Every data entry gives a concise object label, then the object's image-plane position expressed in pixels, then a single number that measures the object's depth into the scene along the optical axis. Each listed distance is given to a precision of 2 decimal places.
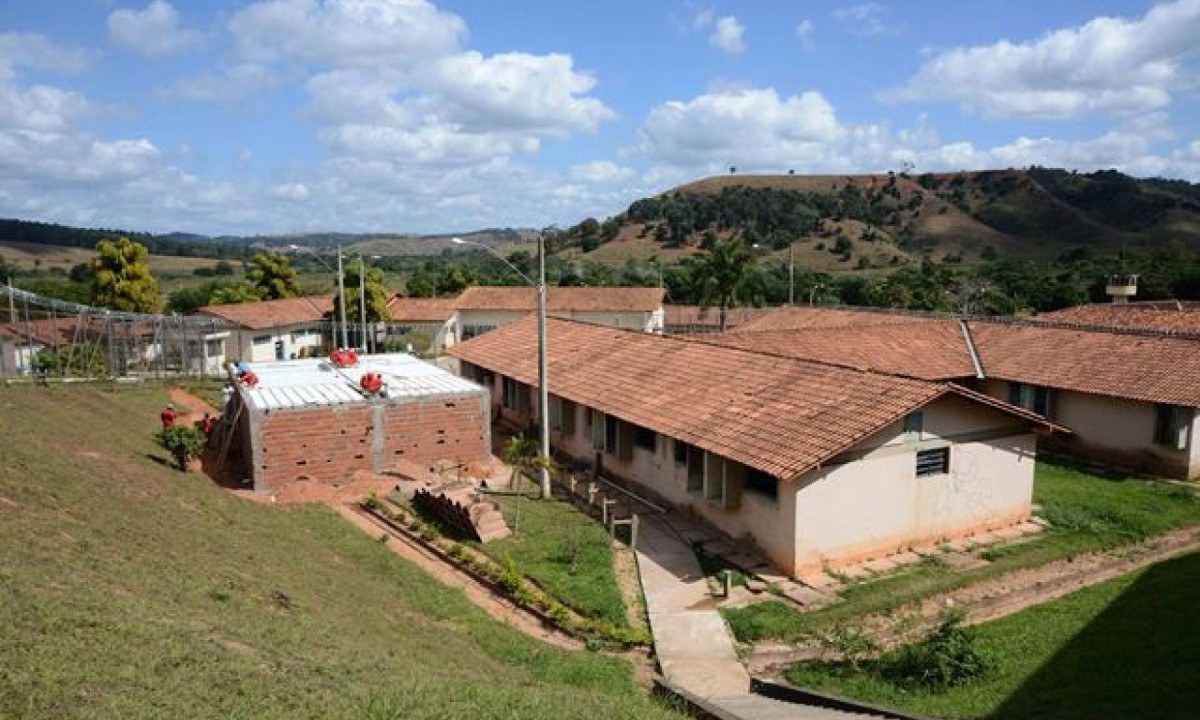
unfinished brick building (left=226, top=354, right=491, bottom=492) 20.95
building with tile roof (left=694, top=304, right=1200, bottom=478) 23.86
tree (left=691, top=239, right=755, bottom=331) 54.66
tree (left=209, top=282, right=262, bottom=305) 56.88
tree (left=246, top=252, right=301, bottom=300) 59.25
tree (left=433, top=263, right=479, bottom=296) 71.00
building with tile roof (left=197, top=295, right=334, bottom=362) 48.44
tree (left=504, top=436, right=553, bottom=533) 19.72
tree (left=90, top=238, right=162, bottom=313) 44.81
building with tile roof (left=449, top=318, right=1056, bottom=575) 16.14
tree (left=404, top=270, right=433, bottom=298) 73.00
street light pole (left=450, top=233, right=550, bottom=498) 19.44
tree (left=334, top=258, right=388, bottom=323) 52.00
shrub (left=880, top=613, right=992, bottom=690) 12.09
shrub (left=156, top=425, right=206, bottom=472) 20.33
